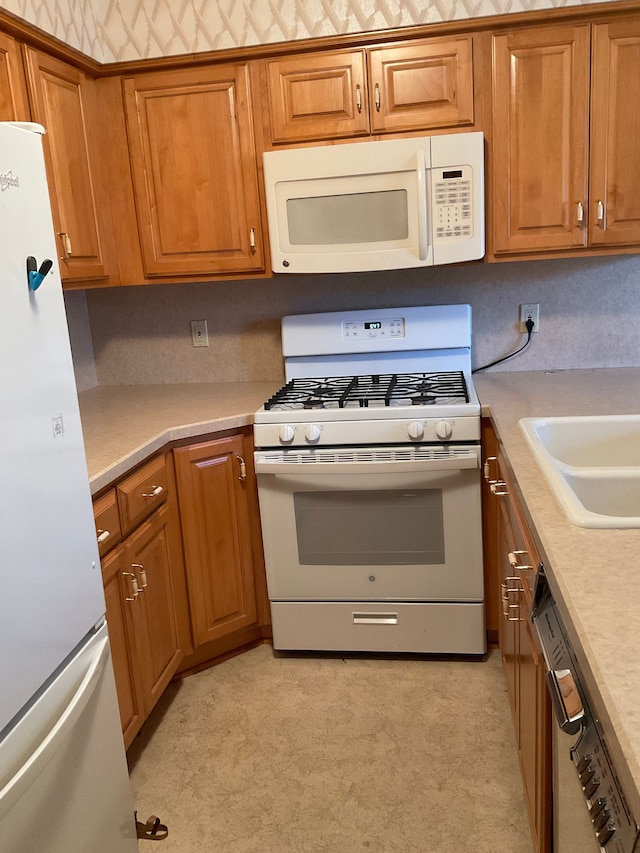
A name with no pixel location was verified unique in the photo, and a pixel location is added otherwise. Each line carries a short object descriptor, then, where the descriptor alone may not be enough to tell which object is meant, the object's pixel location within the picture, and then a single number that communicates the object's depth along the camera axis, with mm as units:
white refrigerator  1095
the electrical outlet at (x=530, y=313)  2713
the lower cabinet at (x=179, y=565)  1866
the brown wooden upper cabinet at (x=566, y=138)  2232
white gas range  2234
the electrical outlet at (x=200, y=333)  2922
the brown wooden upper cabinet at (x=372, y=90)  2303
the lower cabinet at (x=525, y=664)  1319
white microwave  2287
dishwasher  750
